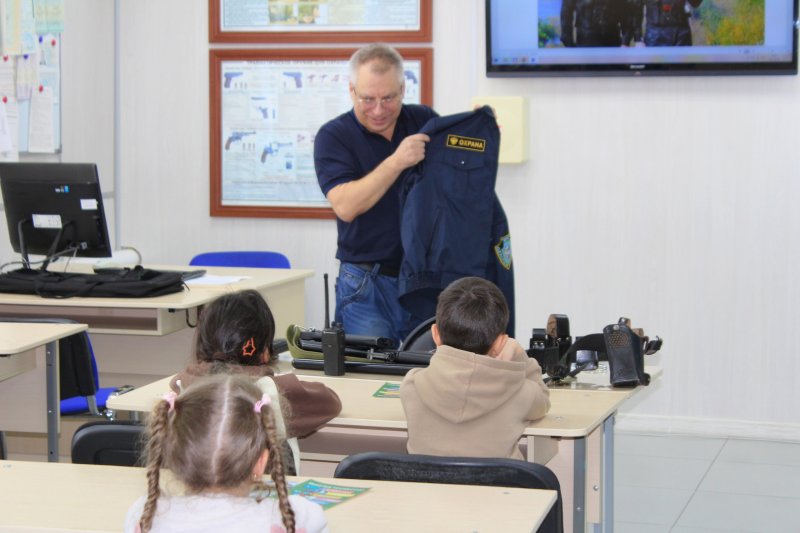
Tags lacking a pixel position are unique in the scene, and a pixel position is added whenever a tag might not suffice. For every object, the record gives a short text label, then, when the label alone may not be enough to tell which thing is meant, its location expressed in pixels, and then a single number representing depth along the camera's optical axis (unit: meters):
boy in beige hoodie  2.52
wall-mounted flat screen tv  5.21
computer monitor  4.66
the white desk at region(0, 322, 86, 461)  3.81
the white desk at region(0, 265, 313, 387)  4.41
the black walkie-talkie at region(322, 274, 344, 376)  3.30
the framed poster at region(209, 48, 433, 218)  5.89
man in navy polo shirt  3.76
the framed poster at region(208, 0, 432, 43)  5.75
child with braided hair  1.68
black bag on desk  4.42
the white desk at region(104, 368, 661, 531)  2.75
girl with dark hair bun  2.56
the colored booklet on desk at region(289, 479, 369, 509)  2.09
